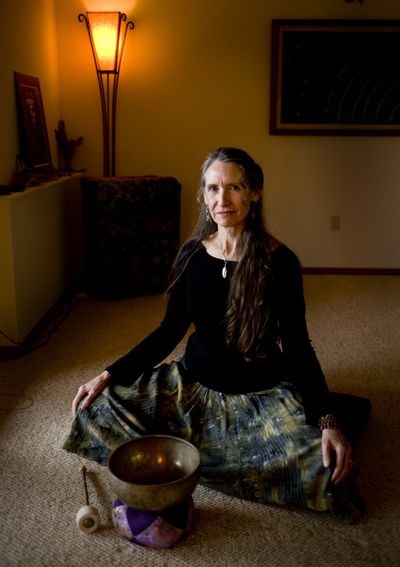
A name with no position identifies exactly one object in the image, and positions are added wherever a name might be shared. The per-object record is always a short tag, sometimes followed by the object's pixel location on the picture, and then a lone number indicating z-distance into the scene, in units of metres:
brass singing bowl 1.44
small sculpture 3.66
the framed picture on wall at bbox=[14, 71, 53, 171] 2.96
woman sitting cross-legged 1.53
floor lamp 3.42
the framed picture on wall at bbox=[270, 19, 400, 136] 3.58
